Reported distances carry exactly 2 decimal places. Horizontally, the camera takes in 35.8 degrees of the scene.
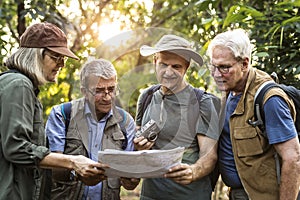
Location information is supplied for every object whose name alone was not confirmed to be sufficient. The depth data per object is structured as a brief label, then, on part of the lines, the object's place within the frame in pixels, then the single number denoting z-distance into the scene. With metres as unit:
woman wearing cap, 2.44
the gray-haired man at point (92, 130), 2.86
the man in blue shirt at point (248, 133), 2.56
